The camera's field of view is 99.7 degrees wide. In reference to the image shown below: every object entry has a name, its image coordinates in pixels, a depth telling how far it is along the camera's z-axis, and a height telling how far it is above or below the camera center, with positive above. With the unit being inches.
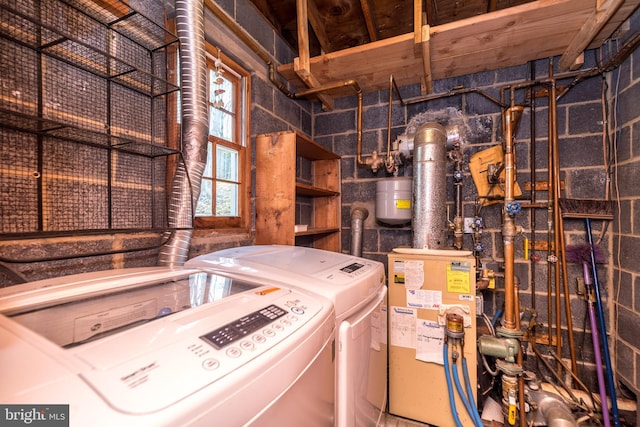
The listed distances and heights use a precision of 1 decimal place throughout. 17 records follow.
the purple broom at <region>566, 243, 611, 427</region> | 60.3 -18.2
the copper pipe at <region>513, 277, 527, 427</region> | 55.0 -35.9
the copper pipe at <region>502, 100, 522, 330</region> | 60.0 -4.6
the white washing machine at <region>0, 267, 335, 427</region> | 12.8 -8.6
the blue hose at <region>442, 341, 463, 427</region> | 56.6 -36.6
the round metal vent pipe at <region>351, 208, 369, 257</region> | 82.9 -5.5
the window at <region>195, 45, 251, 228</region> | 58.2 +14.5
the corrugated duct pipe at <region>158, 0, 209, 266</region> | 42.8 +14.6
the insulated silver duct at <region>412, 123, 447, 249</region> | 65.2 +5.7
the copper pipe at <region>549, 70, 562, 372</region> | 65.9 +5.8
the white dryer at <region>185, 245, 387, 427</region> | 32.8 -11.3
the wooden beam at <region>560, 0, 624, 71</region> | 50.7 +37.9
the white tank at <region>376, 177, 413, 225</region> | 74.6 +3.8
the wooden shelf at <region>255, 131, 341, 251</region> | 62.2 +6.7
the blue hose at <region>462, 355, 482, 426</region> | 54.6 -36.6
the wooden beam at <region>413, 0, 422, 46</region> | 59.0 +42.6
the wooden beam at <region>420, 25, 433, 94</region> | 60.9 +38.4
